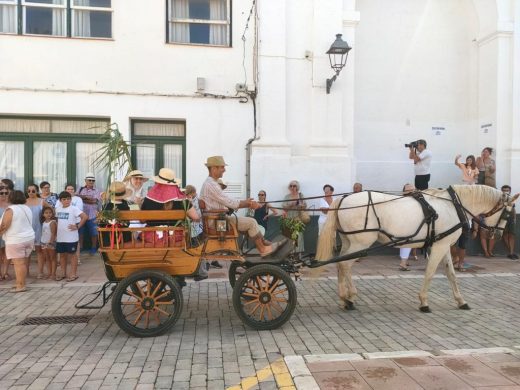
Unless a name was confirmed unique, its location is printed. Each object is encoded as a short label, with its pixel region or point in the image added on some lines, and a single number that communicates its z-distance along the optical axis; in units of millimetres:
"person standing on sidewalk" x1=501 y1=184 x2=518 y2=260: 10314
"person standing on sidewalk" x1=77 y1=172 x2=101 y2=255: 9492
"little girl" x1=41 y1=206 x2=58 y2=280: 7875
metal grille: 5590
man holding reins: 5247
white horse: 5895
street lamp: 9547
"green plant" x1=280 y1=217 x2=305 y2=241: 5574
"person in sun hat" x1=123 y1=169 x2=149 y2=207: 5669
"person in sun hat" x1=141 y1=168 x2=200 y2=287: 5160
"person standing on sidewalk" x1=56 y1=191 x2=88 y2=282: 7766
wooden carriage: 4898
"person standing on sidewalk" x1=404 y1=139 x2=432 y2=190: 10064
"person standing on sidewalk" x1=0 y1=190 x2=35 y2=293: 6988
